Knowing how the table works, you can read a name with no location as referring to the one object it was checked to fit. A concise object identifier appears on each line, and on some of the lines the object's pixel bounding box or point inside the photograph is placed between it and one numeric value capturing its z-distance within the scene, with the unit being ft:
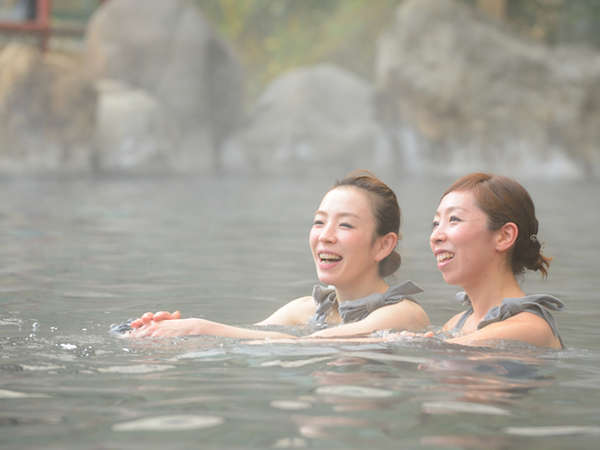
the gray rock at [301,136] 85.10
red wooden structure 85.20
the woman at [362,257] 13.69
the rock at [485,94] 75.00
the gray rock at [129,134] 72.54
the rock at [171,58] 81.46
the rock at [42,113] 68.85
